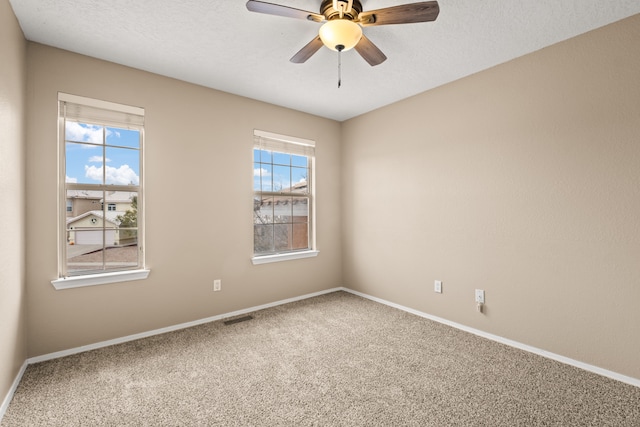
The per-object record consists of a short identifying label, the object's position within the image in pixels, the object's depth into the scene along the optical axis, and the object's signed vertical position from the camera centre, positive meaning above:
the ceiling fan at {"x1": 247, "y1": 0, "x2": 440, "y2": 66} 1.67 +1.16
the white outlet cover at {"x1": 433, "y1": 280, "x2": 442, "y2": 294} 3.25 -0.82
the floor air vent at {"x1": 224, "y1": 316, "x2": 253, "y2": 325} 3.22 -1.18
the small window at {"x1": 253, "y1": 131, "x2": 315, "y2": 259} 3.74 +0.24
